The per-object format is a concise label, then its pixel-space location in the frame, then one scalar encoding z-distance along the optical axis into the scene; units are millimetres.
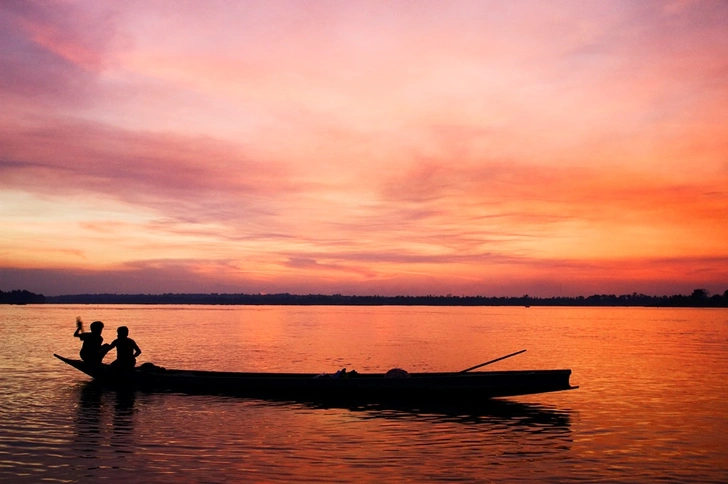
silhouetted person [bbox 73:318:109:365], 26031
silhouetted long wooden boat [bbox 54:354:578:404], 21359
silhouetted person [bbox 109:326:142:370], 25156
